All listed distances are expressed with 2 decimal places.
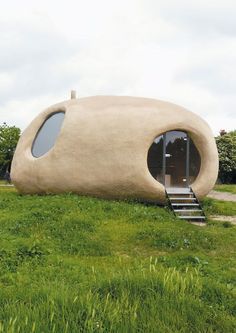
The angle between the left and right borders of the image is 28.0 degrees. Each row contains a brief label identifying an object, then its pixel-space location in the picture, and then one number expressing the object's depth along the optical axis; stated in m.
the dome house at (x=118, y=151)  14.54
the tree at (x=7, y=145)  49.38
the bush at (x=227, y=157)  35.72
